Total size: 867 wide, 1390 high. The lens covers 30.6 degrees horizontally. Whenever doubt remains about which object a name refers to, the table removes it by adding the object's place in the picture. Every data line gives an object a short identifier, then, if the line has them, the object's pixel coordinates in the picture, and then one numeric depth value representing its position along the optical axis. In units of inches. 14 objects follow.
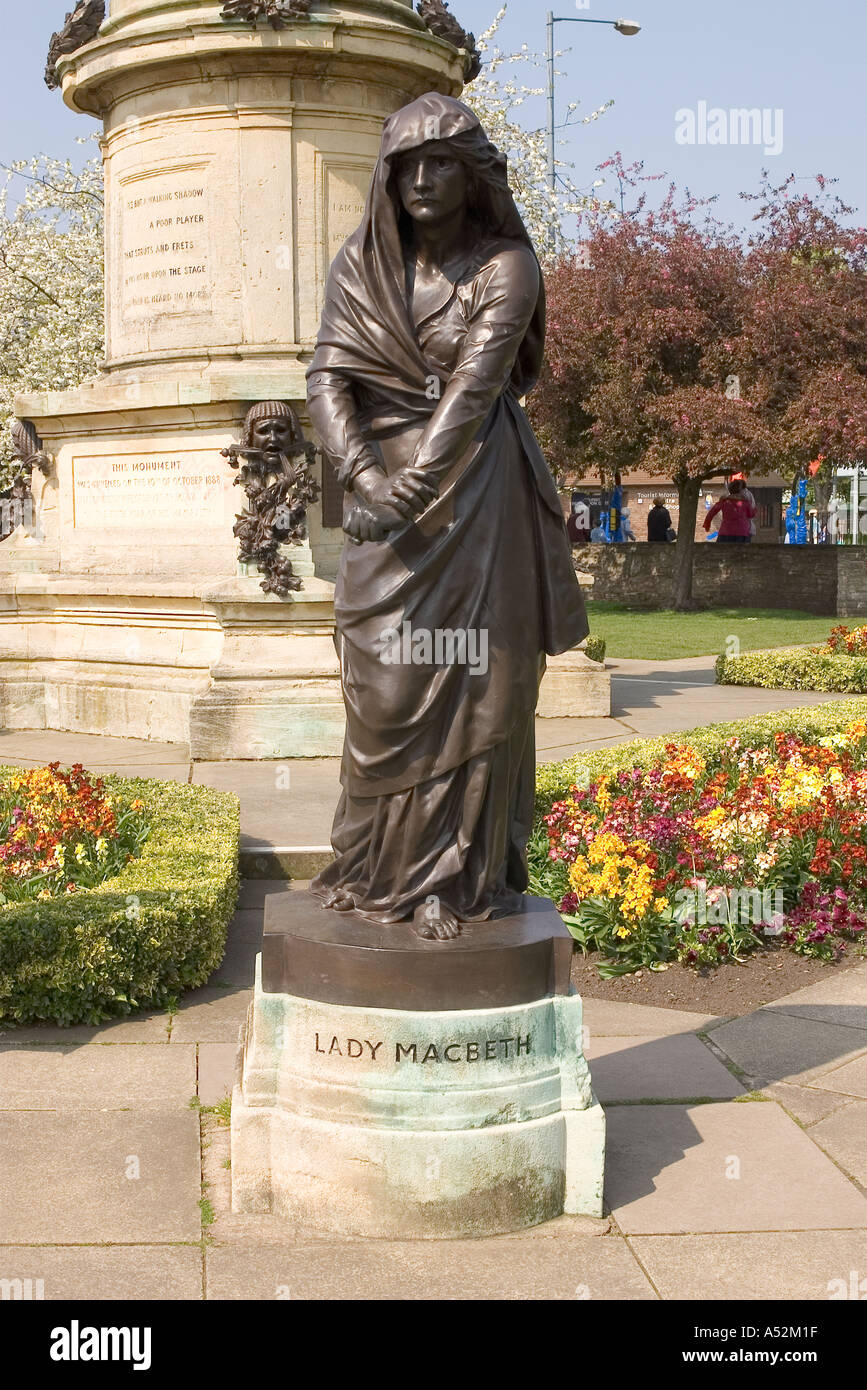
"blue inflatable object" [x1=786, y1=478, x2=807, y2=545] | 1612.9
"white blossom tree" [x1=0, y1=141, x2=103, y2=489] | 1102.4
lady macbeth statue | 170.7
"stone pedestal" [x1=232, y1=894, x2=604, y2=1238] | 166.4
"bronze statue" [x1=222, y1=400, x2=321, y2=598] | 430.3
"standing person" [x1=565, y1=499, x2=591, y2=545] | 1320.1
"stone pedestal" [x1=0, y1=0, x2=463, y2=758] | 435.2
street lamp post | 1117.7
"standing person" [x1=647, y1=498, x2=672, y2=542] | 1368.1
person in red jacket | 1250.0
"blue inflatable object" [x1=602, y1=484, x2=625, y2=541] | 1497.3
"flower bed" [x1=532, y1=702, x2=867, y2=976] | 271.1
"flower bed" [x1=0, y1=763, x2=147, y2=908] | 275.9
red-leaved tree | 1031.0
